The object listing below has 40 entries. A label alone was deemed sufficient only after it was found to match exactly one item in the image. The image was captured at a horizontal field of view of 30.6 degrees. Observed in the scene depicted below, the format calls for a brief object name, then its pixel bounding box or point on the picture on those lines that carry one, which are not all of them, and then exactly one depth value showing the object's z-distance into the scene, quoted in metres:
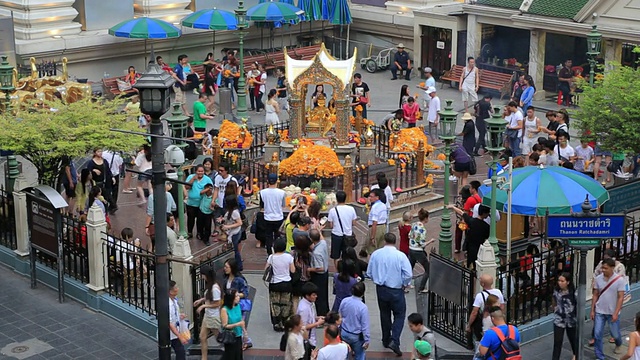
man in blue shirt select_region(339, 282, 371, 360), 15.41
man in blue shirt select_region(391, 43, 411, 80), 37.09
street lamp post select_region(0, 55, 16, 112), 22.16
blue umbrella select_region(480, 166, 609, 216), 18.58
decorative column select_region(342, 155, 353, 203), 22.48
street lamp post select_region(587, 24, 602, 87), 26.23
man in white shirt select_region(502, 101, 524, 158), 25.64
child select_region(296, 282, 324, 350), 15.56
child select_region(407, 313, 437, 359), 14.16
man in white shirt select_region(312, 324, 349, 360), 14.20
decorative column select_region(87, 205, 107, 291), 18.52
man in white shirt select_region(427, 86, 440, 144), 28.28
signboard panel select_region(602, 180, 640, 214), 20.08
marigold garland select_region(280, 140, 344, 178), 22.78
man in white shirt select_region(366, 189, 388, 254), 19.31
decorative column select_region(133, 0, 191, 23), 36.88
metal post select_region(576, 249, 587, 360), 13.91
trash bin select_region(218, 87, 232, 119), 31.61
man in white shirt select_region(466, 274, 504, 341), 15.72
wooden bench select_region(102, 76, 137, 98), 33.78
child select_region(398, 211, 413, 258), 18.59
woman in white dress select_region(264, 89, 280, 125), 27.39
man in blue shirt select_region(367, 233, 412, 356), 16.44
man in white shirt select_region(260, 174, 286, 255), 19.78
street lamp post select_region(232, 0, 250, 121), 29.22
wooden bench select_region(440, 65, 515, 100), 33.69
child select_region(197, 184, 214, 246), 20.80
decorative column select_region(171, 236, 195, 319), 17.06
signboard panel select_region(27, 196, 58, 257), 19.02
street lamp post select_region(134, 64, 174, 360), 13.59
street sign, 13.59
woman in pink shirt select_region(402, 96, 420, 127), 27.41
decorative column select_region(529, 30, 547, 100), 33.59
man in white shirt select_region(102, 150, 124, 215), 23.09
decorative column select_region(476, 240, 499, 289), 16.52
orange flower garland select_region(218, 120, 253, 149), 24.86
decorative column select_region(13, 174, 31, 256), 20.34
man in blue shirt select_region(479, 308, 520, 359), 14.52
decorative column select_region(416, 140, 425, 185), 23.83
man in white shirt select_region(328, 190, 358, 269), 18.72
